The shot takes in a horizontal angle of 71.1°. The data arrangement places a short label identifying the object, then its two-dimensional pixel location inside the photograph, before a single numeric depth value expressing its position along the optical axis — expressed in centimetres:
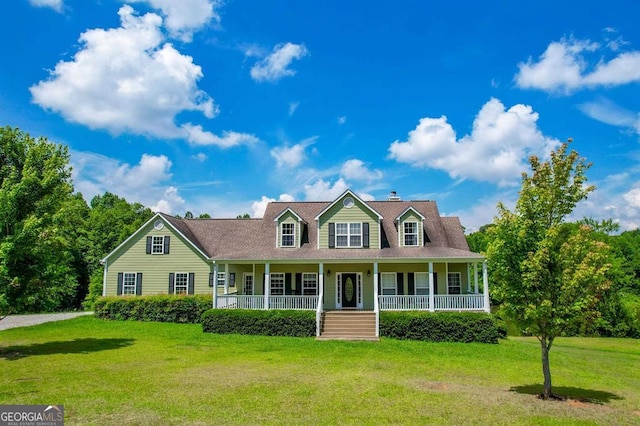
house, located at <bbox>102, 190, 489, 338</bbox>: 2281
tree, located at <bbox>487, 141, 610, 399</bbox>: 1016
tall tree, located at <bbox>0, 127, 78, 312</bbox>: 1533
